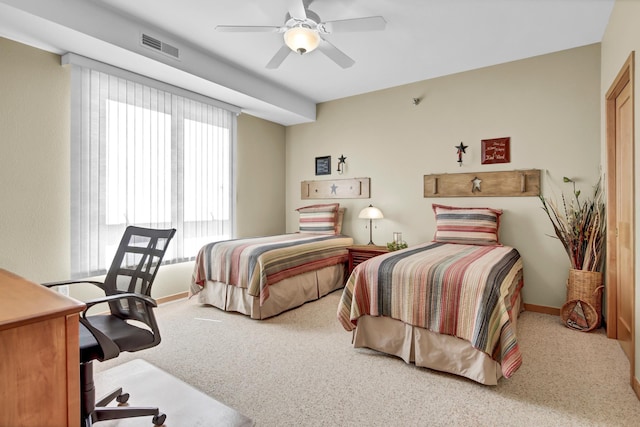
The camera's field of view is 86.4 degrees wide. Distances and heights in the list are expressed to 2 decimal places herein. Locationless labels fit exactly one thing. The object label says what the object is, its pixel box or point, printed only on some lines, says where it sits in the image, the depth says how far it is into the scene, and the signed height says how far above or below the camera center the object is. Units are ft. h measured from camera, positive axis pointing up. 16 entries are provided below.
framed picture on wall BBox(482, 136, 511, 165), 12.53 +2.36
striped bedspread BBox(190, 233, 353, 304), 10.90 -1.59
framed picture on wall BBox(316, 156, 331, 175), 17.33 +2.55
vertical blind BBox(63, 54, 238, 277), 10.69 +1.93
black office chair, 5.04 -1.82
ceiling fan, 8.31 +4.76
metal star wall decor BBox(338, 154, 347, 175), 16.72 +2.56
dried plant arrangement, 10.12 -0.50
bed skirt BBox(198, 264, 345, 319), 11.14 -2.82
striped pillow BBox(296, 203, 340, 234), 15.97 -0.19
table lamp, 14.93 +0.07
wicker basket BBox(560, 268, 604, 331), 9.89 -2.38
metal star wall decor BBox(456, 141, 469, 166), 13.37 +2.55
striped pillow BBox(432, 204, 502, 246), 11.87 -0.43
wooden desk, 3.50 -1.57
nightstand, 13.85 -1.55
